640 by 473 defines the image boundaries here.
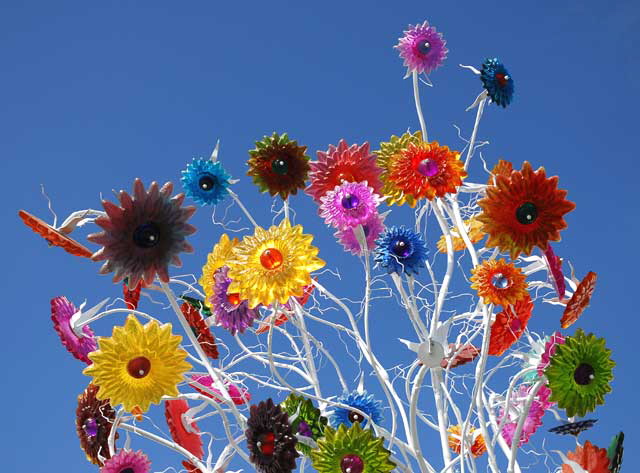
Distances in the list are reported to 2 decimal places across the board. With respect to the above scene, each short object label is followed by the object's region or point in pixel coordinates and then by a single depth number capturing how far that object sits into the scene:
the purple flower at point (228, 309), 2.55
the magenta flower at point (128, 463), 2.60
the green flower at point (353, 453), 2.19
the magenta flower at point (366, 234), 2.91
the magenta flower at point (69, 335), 2.68
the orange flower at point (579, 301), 2.60
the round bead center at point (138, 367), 2.17
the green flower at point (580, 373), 2.37
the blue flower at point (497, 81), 3.25
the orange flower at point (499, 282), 2.55
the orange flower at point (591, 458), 2.53
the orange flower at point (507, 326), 2.80
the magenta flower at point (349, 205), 2.69
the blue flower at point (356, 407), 2.79
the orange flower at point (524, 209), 2.28
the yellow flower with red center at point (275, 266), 2.25
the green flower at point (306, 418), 2.51
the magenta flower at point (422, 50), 3.38
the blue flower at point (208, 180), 3.24
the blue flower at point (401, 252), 2.67
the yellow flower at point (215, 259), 2.69
